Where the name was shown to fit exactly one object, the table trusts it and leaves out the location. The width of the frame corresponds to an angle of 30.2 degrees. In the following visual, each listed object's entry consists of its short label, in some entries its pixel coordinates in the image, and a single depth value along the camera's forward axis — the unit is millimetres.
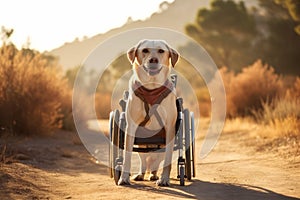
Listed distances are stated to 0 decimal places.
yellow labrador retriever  6520
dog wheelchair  6723
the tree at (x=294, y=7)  24438
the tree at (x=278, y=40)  30469
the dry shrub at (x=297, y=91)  15669
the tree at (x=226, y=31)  35781
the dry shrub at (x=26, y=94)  12211
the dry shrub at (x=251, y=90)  17266
